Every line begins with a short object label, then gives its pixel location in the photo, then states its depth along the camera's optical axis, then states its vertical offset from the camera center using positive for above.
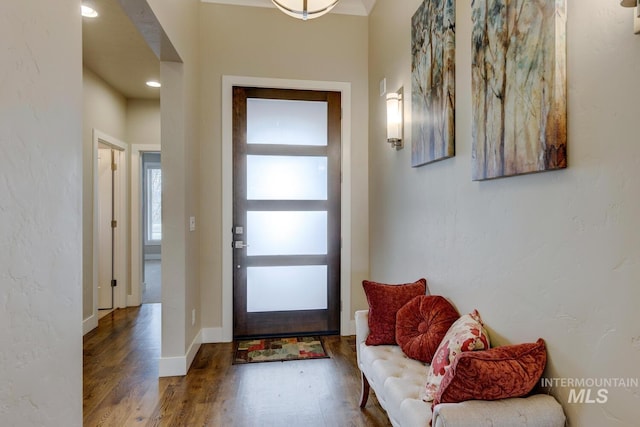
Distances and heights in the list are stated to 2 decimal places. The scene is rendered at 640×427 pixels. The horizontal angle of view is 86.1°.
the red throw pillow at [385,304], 2.12 -0.62
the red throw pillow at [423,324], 1.82 -0.66
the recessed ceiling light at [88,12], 2.67 +1.54
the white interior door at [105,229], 4.42 -0.31
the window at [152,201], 8.50 +0.11
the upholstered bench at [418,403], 1.16 -0.84
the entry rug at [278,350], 2.97 -1.32
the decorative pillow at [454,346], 1.47 -0.62
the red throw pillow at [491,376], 1.21 -0.60
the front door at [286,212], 3.42 -0.07
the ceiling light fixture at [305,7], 2.08 +1.22
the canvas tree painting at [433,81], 1.92 +0.77
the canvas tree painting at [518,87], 1.17 +0.47
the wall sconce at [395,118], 2.64 +0.67
